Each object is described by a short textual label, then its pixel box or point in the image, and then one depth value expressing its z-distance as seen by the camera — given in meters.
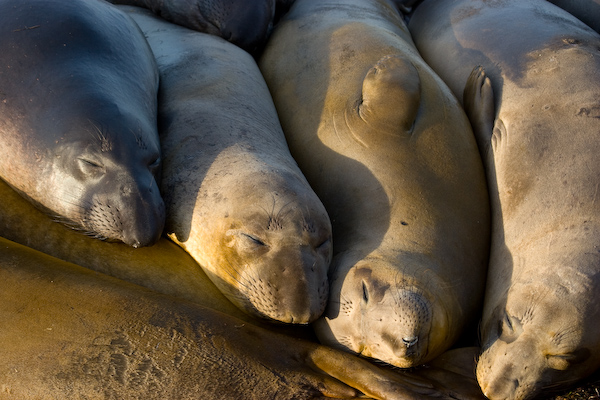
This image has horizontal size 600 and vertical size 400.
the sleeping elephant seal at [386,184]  2.79
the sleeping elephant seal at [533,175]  2.67
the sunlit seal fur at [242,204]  2.75
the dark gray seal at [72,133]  2.71
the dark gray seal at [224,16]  4.30
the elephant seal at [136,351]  2.39
